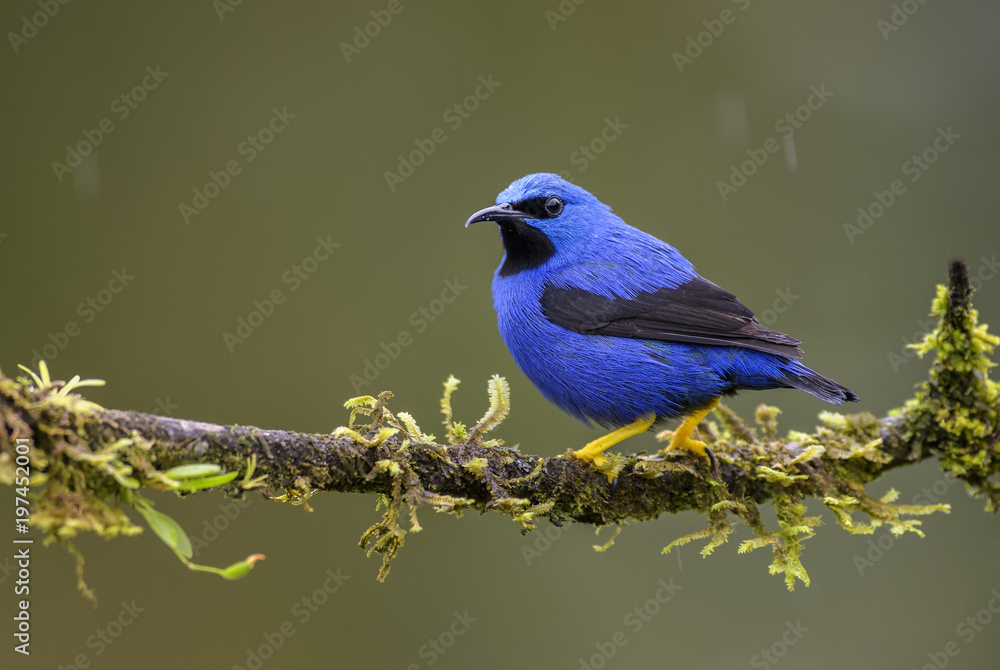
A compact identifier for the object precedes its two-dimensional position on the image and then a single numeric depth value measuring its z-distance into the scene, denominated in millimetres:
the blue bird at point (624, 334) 8055
